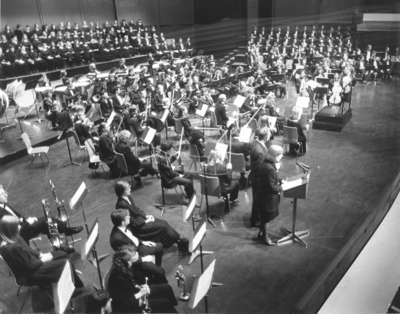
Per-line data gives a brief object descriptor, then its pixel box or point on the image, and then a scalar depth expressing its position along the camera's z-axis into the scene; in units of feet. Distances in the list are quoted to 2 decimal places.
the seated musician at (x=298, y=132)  29.43
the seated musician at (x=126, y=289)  12.32
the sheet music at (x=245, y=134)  24.94
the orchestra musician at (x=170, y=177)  21.99
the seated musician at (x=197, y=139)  27.35
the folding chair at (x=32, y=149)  26.40
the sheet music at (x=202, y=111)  30.81
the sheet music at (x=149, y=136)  24.20
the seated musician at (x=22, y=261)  14.03
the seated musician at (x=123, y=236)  15.05
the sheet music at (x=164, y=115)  30.07
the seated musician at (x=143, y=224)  17.44
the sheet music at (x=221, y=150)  22.14
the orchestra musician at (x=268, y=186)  17.48
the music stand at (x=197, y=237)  13.33
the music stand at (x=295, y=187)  17.10
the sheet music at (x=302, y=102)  30.32
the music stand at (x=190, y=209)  15.72
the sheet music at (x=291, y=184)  17.10
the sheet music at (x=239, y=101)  31.68
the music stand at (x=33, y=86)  38.75
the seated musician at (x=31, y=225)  17.63
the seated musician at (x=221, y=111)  32.89
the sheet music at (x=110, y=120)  28.39
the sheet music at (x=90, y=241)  13.39
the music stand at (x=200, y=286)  10.44
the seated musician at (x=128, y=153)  23.75
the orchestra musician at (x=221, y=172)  21.72
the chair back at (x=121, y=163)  23.48
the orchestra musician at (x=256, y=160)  18.61
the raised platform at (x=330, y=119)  35.01
